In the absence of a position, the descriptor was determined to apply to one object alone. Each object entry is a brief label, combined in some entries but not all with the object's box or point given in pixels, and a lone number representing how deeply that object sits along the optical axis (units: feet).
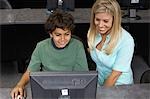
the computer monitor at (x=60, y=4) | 13.80
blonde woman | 7.91
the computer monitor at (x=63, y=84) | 6.15
